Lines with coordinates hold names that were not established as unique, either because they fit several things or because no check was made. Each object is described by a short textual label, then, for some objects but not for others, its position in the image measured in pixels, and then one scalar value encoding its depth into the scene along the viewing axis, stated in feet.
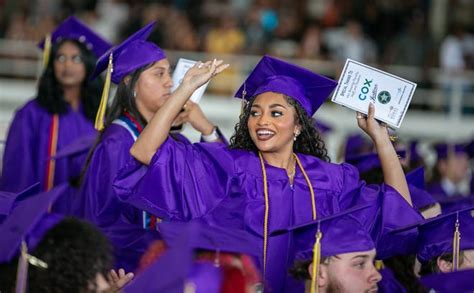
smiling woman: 29.24
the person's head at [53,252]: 21.21
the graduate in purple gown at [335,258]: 25.92
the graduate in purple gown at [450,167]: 54.71
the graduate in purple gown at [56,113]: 41.07
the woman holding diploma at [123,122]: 33.99
